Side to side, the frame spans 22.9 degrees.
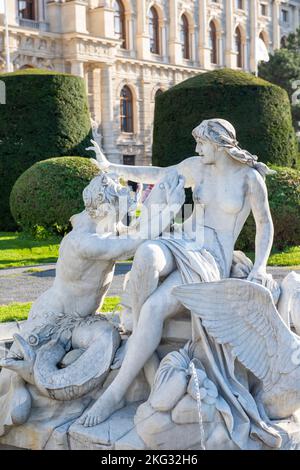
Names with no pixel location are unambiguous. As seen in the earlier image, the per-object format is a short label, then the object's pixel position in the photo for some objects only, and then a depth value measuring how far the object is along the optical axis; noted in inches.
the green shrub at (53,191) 510.3
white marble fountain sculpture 132.3
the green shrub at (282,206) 458.3
